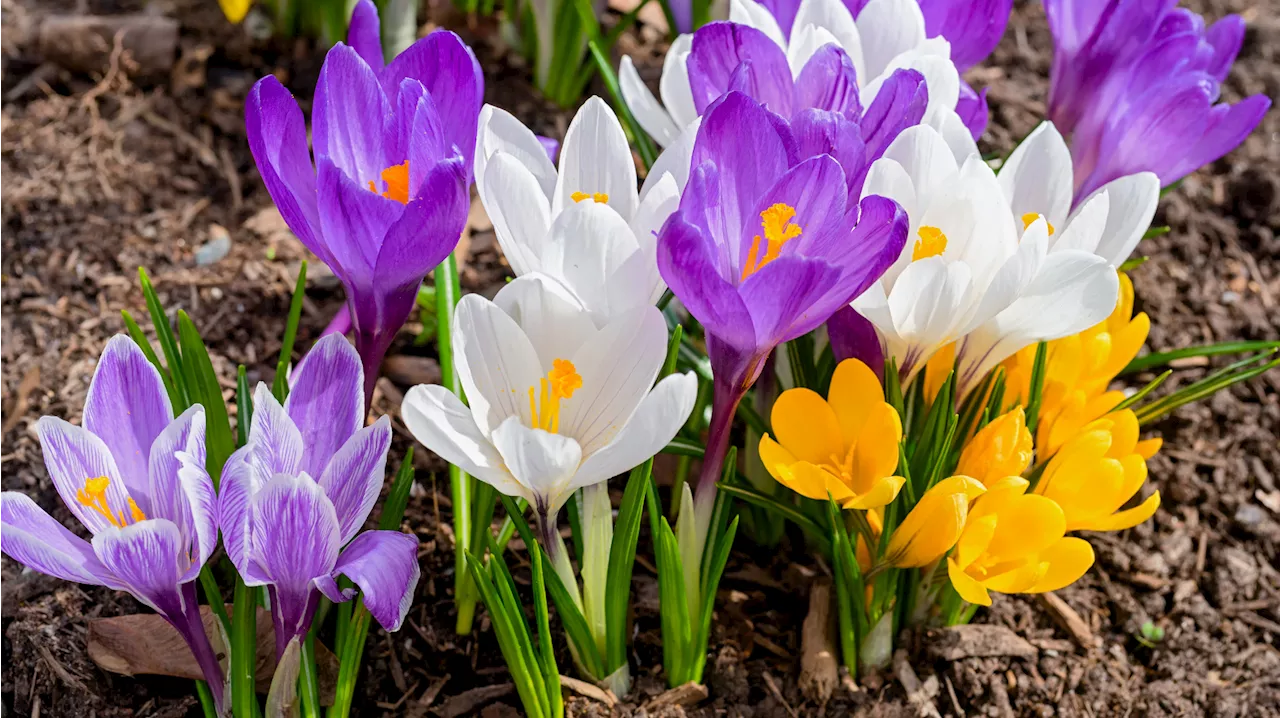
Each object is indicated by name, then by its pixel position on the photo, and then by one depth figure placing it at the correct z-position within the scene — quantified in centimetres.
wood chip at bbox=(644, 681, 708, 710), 98
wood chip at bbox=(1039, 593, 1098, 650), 103
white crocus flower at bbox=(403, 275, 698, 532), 90
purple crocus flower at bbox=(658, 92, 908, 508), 90
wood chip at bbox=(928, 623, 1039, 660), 101
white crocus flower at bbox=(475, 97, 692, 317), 91
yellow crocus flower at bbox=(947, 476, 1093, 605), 94
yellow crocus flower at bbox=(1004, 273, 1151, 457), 98
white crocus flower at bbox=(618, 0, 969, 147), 97
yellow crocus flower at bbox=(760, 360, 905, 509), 94
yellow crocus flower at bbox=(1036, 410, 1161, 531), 96
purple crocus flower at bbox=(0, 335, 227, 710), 90
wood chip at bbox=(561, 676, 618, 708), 97
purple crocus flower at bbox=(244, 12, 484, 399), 91
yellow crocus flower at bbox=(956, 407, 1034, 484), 95
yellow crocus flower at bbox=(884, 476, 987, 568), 94
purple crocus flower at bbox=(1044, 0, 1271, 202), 99
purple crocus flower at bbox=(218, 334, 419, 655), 90
